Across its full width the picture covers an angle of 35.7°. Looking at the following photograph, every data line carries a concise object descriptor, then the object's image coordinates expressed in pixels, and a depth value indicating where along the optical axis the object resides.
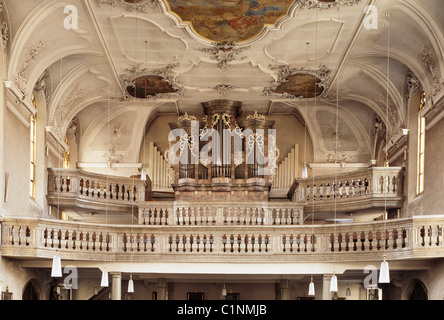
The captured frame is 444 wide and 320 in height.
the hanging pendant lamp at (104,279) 16.51
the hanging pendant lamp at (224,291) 21.83
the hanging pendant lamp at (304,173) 20.79
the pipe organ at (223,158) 21.67
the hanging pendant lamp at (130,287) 17.39
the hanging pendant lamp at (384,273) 14.11
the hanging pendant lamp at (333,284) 16.41
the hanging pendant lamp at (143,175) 20.95
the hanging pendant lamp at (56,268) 14.50
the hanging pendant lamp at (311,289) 17.00
